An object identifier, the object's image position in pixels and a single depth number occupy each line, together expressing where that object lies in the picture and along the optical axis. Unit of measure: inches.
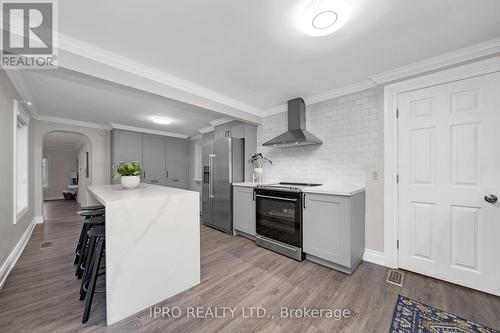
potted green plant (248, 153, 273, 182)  142.9
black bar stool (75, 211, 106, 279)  83.7
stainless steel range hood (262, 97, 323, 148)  115.0
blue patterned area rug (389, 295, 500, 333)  55.5
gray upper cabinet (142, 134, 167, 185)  216.7
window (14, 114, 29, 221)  121.5
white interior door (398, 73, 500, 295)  70.9
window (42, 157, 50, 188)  344.8
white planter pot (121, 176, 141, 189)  89.8
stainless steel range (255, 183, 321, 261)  100.2
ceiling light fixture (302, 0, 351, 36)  50.0
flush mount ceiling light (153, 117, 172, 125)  166.3
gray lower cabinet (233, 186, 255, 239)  127.0
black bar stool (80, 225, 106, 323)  58.4
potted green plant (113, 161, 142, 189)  89.7
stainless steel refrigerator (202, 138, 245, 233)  144.3
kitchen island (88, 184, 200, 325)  58.8
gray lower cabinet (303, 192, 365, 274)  84.7
